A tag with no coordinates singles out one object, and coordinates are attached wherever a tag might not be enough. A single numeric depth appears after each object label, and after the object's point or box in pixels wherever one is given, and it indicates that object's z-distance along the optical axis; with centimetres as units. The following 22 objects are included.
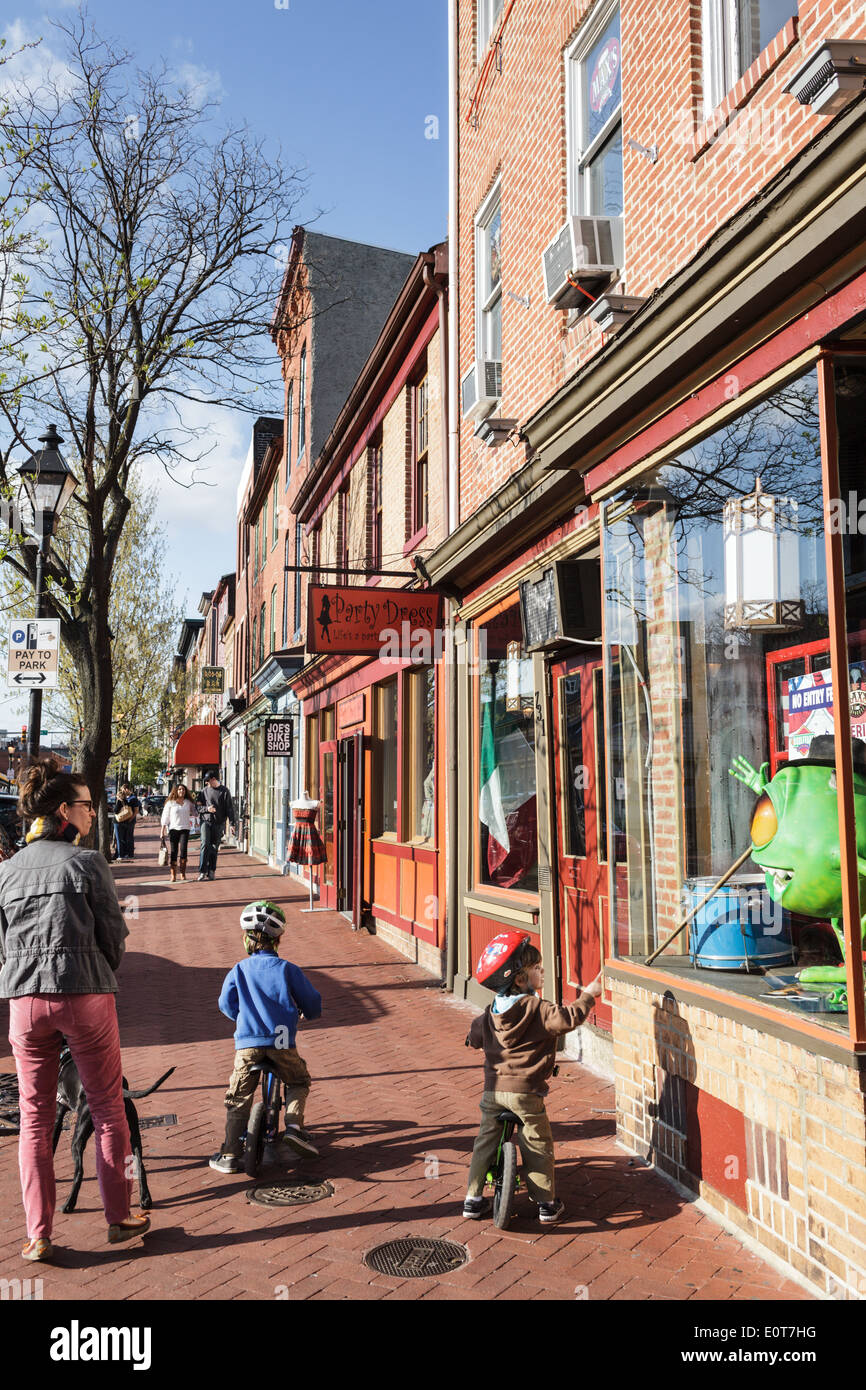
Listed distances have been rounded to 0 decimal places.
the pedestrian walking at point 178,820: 2064
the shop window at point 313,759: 1941
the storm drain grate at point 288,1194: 483
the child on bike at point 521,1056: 448
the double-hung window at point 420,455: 1245
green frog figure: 412
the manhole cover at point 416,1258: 403
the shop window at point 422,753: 1161
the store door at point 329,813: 1628
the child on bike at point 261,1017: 525
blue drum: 501
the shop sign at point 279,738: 2103
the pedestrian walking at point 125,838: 2583
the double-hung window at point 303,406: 2145
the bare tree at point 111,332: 1080
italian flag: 897
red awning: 3391
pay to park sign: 886
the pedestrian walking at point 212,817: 2048
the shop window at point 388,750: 1338
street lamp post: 888
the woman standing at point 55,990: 418
